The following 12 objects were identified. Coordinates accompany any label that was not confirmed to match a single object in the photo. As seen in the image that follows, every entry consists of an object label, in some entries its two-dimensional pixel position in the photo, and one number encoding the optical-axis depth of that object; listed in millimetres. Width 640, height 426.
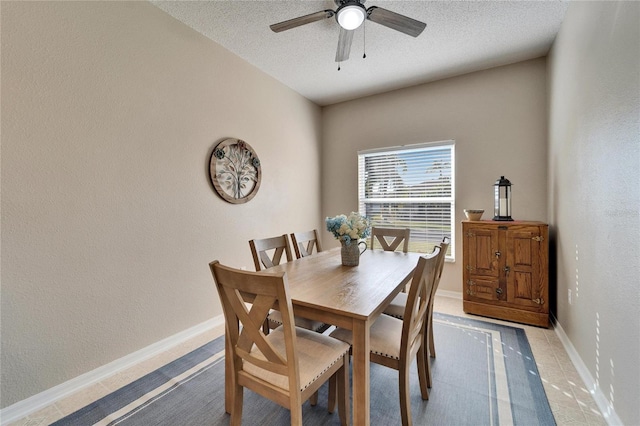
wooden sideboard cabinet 2635
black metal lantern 2938
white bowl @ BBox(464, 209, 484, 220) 2986
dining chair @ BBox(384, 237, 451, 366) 1735
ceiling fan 1882
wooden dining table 1253
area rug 1577
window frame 3553
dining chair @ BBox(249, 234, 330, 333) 1864
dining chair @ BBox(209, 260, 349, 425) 1097
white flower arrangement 2014
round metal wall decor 2809
